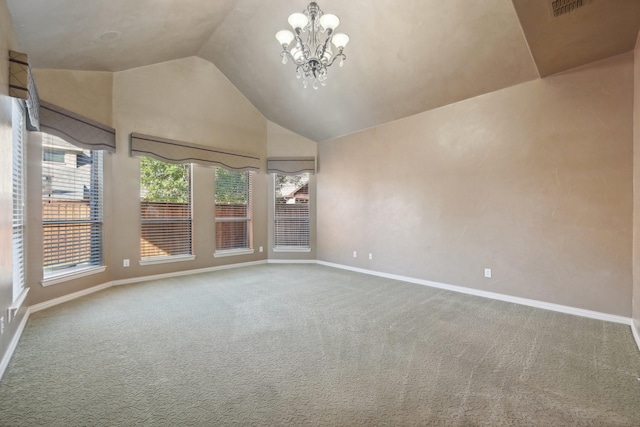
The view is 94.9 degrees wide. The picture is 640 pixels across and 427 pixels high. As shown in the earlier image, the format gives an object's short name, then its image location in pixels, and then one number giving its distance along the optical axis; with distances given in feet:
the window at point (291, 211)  21.68
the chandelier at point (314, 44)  9.43
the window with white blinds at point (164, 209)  16.31
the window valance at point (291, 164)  21.08
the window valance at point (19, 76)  8.17
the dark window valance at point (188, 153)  15.66
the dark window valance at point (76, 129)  11.39
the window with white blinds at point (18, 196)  9.53
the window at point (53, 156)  12.09
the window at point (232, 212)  19.38
